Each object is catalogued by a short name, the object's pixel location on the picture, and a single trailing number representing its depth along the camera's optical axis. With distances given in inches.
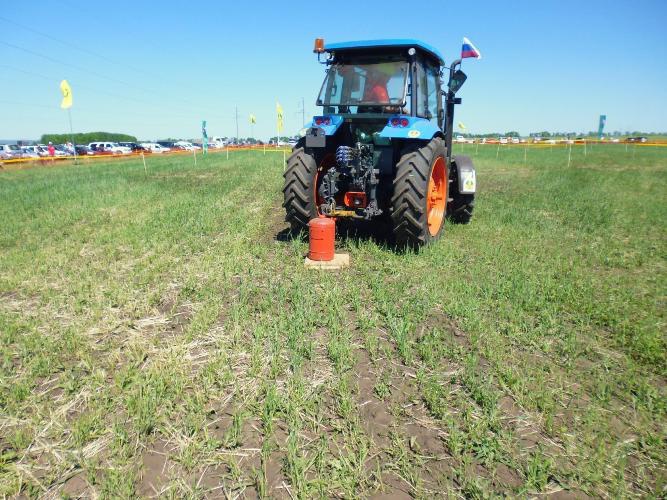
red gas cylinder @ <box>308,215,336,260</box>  198.2
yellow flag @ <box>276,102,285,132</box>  1183.2
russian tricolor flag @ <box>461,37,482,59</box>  251.0
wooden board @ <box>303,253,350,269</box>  197.2
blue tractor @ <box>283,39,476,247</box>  203.9
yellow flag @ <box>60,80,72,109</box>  855.0
